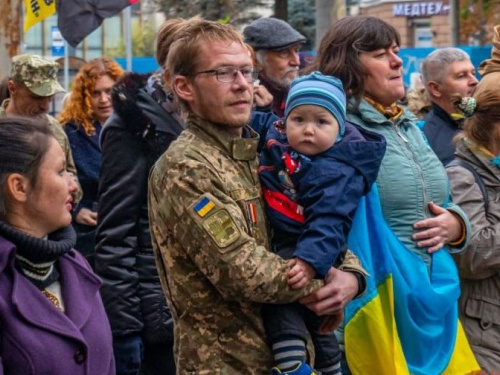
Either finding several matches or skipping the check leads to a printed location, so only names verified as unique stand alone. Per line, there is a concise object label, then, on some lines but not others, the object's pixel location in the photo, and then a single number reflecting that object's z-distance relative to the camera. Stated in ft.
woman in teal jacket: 23.35
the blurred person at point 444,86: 35.67
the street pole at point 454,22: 107.74
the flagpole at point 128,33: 75.51
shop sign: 191.77
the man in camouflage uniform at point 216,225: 18.87
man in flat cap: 33.20
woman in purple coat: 17.58
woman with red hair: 39.31
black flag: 53.35
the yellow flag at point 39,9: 55.30
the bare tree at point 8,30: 57.25
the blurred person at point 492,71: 28.37
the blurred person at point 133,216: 26.32
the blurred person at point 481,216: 26.84
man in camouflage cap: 38.27
